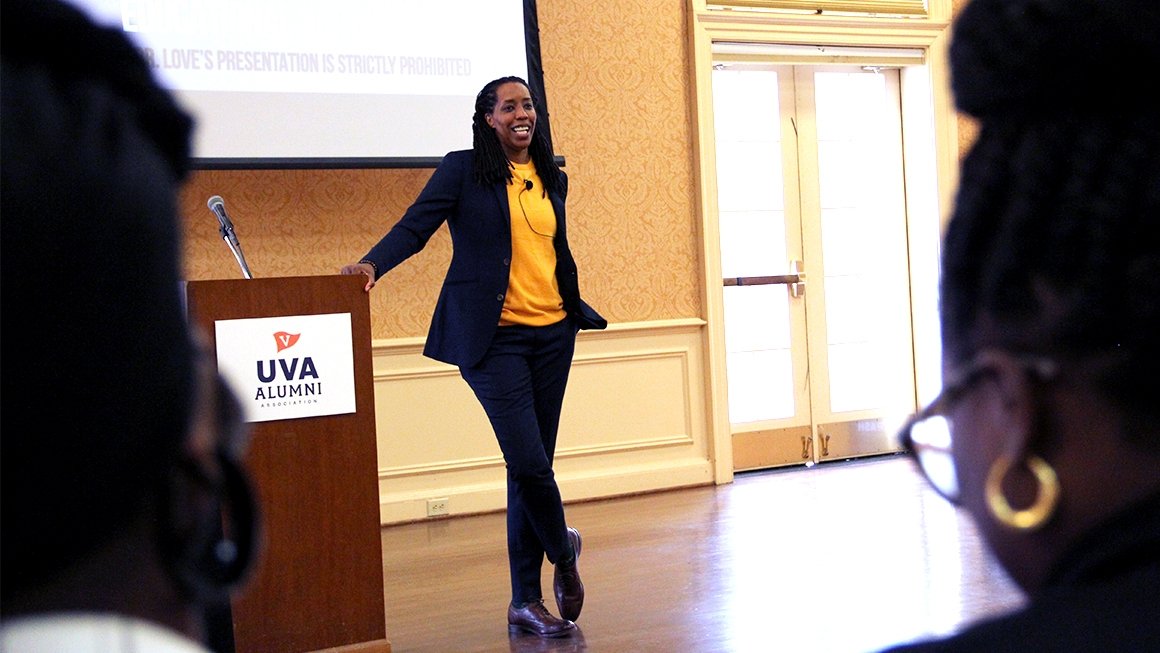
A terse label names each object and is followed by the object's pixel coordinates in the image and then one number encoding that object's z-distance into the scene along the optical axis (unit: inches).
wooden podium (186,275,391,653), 112.6
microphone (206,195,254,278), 109.7
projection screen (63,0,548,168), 187.3
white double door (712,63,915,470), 245.0
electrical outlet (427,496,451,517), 209.5
